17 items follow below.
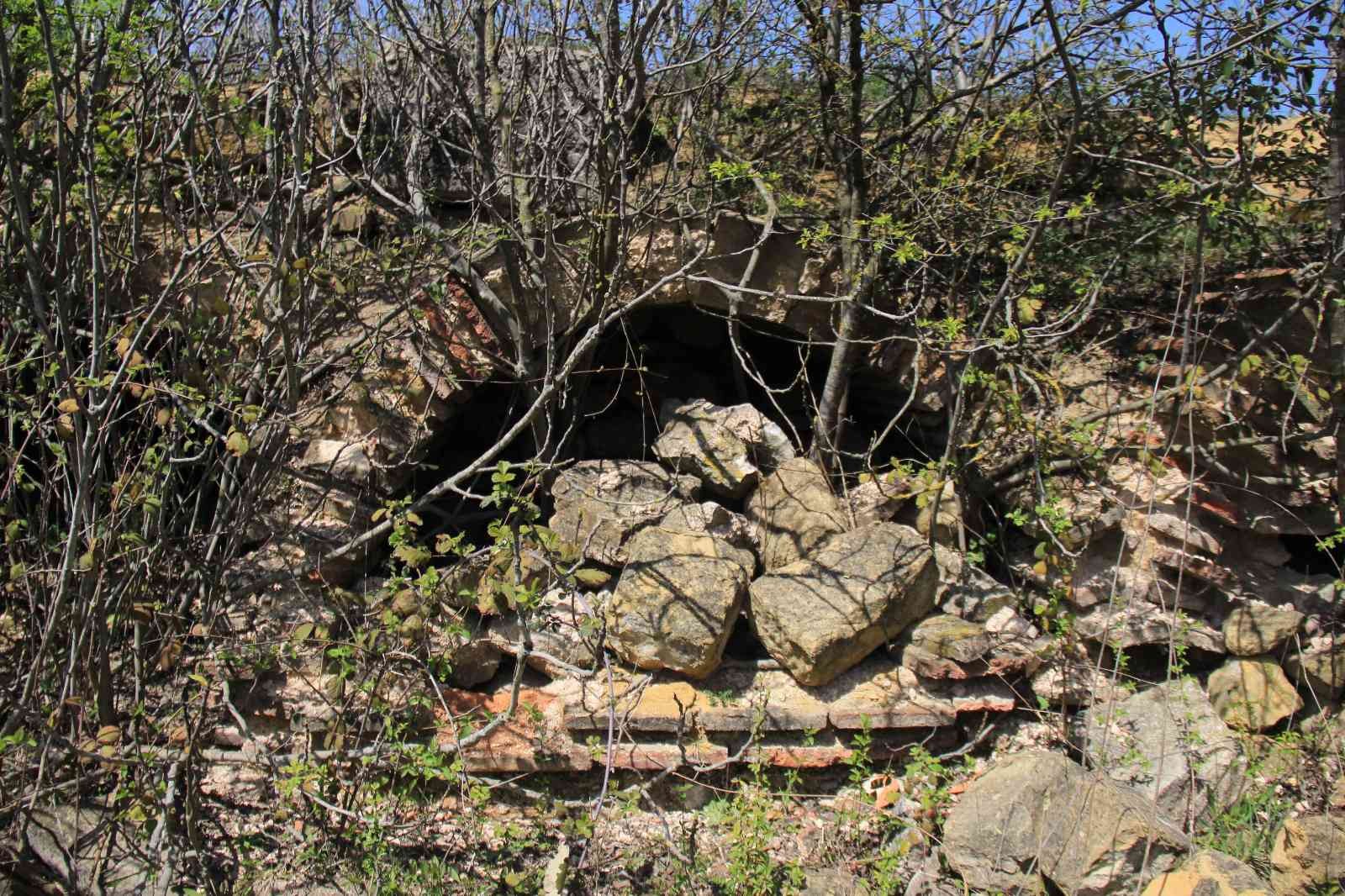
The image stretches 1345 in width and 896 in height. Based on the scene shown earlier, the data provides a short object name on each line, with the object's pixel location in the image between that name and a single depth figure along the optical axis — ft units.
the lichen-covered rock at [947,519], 15.69
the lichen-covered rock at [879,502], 15.75
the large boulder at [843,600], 13.62
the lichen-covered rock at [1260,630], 14.79
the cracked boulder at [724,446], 15.76
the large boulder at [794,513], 15.14
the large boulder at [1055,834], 11.28
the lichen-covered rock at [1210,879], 10.52
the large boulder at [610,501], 14.89
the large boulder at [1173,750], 13.38
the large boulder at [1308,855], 11.46
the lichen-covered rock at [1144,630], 14.88
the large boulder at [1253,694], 14.39
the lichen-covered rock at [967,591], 14.88
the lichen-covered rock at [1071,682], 14.17
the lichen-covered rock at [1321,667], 14.60
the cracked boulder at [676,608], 13.60
